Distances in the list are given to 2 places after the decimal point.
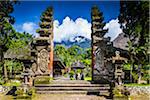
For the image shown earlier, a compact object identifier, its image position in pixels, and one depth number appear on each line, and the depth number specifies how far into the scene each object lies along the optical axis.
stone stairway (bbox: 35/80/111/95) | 9.03
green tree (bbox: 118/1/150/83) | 13.26
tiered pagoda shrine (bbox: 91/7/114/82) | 10.49
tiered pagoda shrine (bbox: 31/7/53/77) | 10.37
